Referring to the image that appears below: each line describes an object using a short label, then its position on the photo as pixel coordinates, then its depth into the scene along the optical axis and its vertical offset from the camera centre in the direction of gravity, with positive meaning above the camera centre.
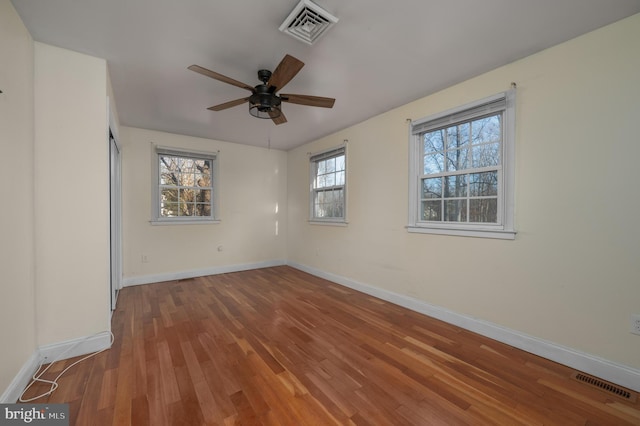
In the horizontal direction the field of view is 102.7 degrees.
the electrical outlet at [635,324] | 1.76 -0.77
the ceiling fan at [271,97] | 1.97 +1.04
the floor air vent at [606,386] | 1.70 -1.21
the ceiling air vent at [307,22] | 1.65 +1.30
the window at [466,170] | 2.38 +0.43
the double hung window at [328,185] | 4.32 +0.45
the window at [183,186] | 4.35 +0.40
